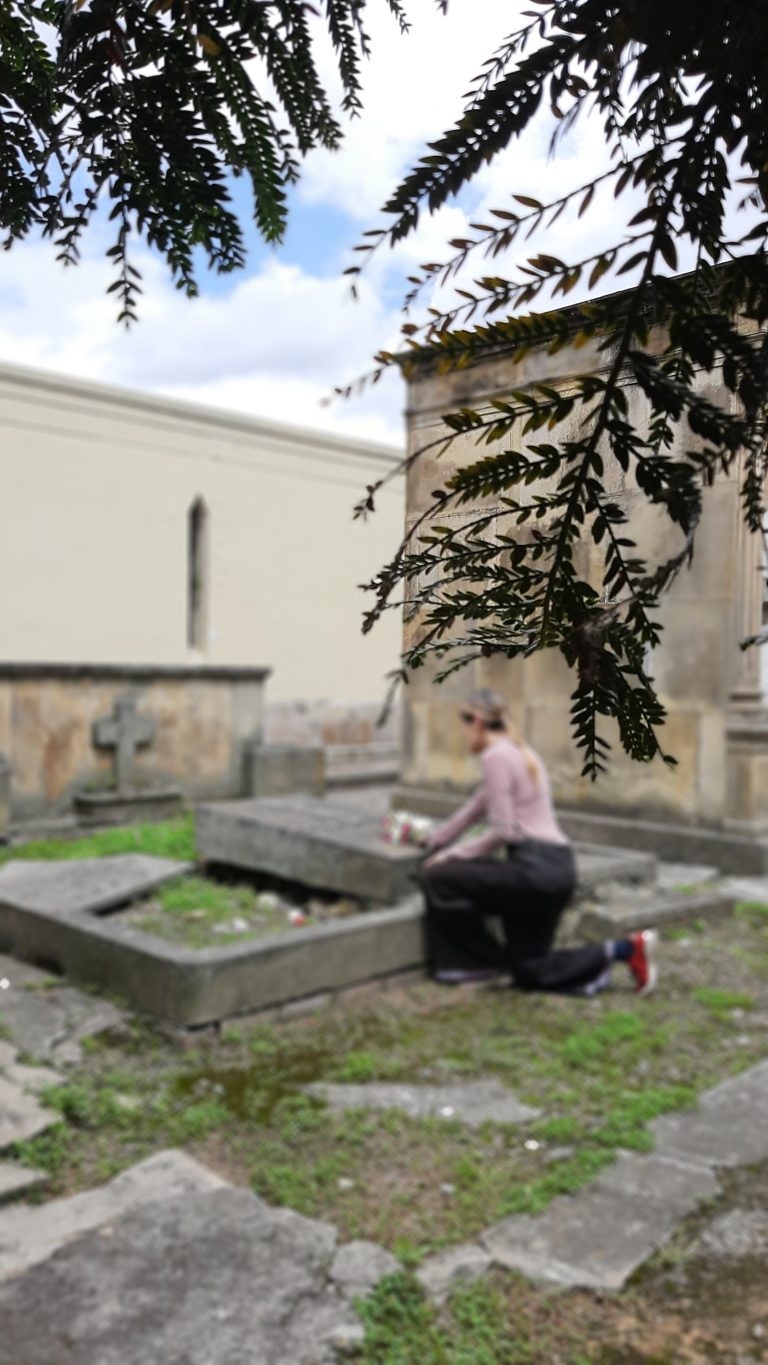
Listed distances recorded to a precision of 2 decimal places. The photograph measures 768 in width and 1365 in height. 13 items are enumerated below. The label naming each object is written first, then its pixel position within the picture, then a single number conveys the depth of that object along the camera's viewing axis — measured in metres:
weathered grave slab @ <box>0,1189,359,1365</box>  2.64
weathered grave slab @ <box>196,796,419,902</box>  6.31
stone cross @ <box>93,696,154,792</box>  10.09
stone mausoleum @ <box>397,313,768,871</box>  8.23
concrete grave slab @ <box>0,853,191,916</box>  6.35
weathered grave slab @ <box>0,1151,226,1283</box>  3.10
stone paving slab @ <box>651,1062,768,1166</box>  3.79
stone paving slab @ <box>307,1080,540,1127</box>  4.13
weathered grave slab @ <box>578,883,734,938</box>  6.51
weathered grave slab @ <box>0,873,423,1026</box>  4.88
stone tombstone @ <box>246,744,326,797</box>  10.91
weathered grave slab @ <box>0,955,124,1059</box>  4.67
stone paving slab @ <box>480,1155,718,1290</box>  3.05
